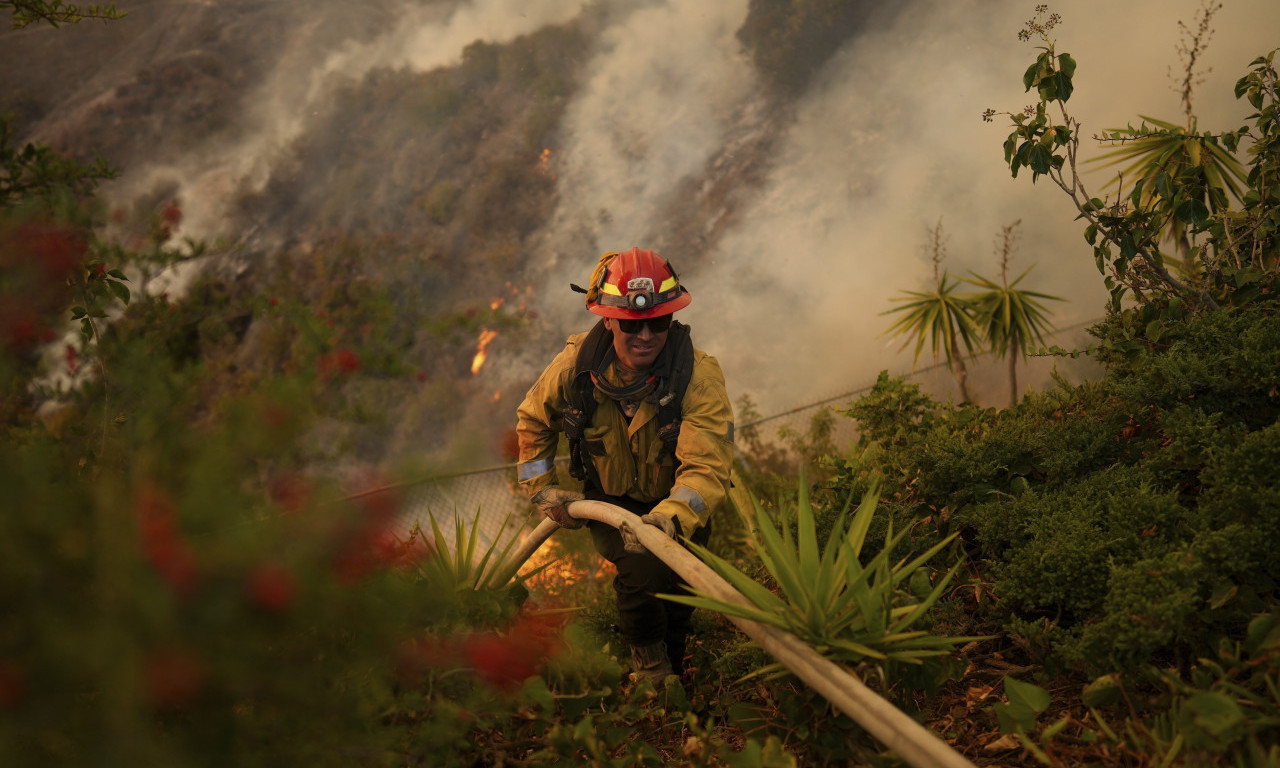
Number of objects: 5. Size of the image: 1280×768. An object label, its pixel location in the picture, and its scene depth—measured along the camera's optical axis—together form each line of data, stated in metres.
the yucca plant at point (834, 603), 2.23
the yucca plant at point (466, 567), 3.16
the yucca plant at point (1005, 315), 7.60
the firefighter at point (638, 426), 3.39
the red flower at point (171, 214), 3.76
